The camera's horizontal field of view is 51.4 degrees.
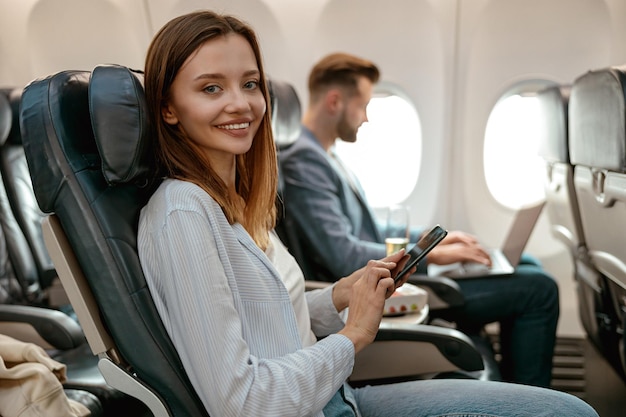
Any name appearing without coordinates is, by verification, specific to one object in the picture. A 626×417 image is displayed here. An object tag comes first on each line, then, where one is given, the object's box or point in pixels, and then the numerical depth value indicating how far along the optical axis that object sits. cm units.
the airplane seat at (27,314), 186
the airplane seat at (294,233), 229
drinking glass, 226
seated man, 260
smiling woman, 110
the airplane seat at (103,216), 118
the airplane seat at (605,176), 172
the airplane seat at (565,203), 249
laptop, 277
